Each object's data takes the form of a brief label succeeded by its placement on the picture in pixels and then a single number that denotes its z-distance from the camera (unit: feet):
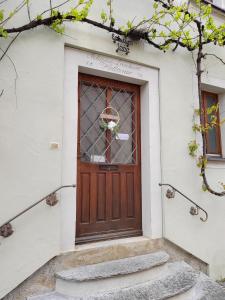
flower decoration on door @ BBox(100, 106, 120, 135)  10.97
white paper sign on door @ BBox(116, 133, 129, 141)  11.26
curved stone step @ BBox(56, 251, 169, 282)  8.13
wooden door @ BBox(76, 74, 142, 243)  10.30
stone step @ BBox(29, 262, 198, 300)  7.91
